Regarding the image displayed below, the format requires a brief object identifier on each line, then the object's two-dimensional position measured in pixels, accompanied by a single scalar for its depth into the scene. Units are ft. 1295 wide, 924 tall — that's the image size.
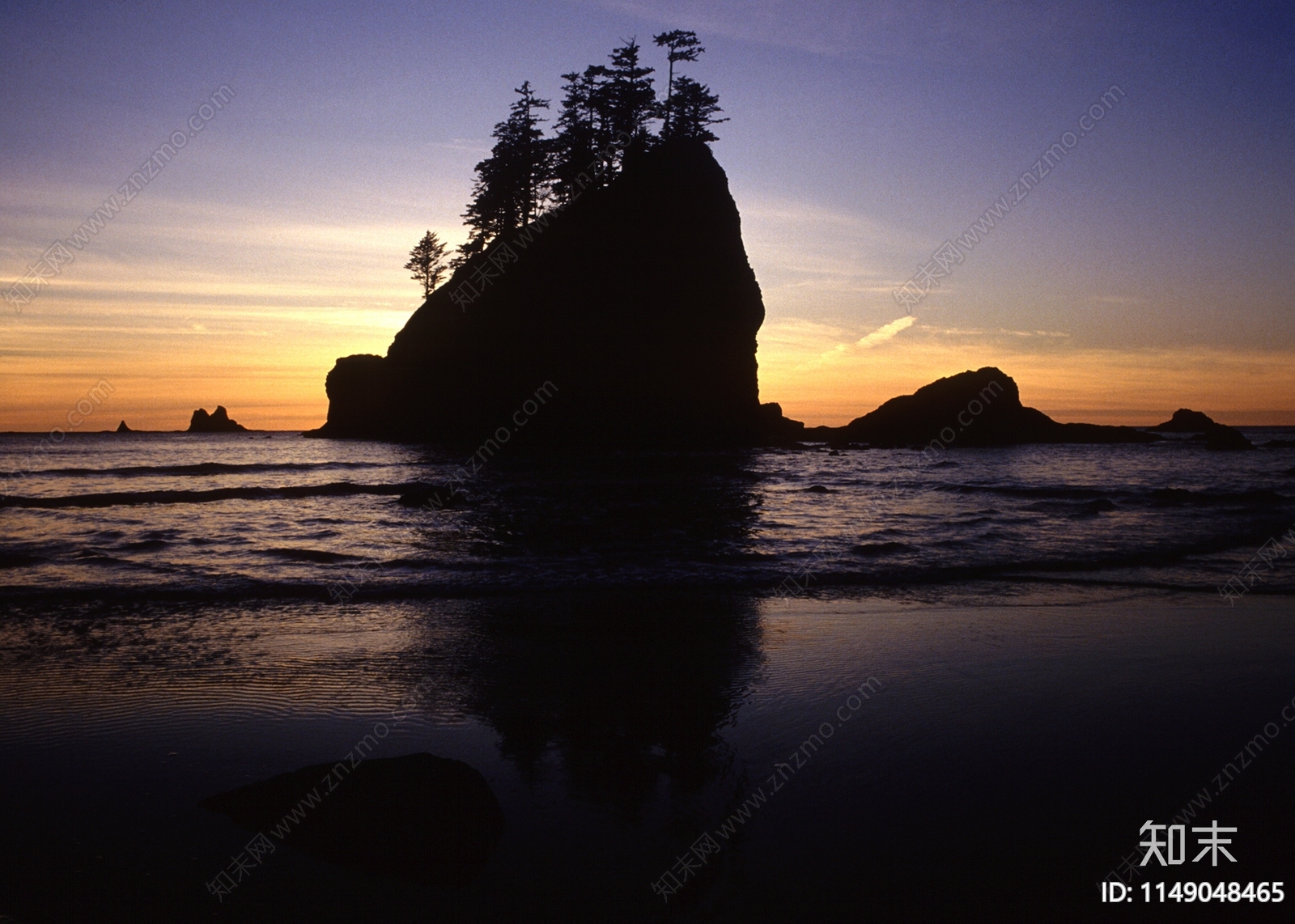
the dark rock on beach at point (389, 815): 12.69
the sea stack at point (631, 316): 184.24
